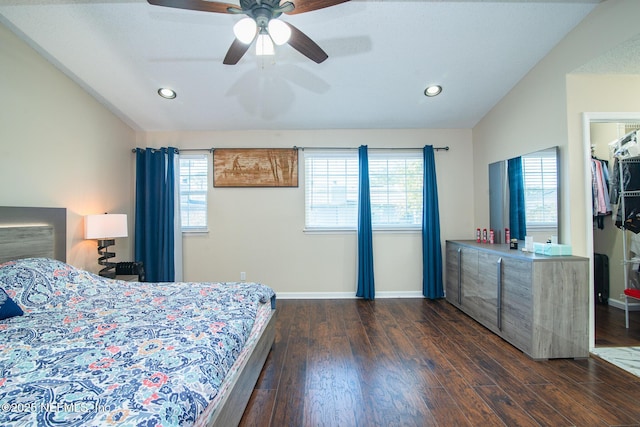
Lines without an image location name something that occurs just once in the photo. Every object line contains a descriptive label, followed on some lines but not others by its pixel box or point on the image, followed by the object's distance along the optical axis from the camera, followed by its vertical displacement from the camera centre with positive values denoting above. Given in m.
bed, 0.91 -0.60
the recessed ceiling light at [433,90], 3.15 +1.49
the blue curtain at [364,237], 3.84 -0.28
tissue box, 2.41 -0.31
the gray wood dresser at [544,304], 2.31 -0.77
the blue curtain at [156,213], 3.73 +0.08
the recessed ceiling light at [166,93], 3.11 +1.46
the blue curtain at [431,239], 3.85 -0.32
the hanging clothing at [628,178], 2.82 +0.39
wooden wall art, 3.94 +0.74
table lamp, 2.88 -0.12
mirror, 2.66 +0.22
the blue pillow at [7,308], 1.66 -0.55
